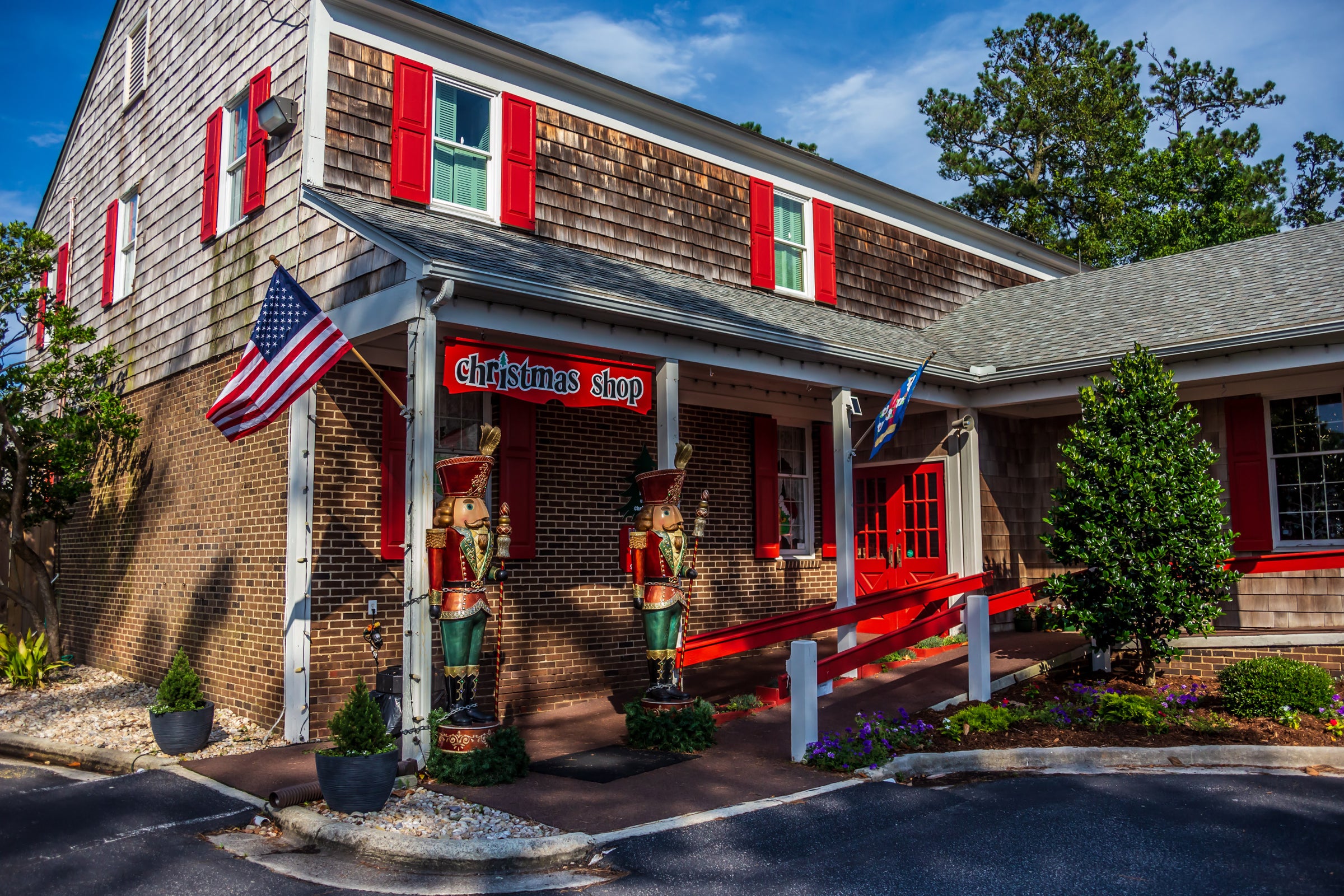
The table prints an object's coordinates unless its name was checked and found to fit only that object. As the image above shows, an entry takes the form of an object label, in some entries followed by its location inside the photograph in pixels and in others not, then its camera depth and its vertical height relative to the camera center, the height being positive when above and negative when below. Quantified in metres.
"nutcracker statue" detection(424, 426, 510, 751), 7.23 -0.25
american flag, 7.38 +1.33
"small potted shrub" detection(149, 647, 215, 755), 8.16 -1.41
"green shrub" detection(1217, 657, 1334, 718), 7.92 -1.24
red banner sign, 7.50 +1.27
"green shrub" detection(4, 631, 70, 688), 11.51 -1.40
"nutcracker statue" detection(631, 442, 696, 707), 8.27 -0.32
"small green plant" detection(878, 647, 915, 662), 11.32 -1.37
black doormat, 7.33 -1.71
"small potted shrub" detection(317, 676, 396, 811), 6.04 -1.33
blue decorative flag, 10.23 +1.20
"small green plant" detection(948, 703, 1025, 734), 7.98 -1.47
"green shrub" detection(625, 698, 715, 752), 7.96 -1.53
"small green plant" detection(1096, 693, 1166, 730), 8.00 -1.42
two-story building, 8.77 +1.79
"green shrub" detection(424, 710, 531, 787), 6.93 -1.56
